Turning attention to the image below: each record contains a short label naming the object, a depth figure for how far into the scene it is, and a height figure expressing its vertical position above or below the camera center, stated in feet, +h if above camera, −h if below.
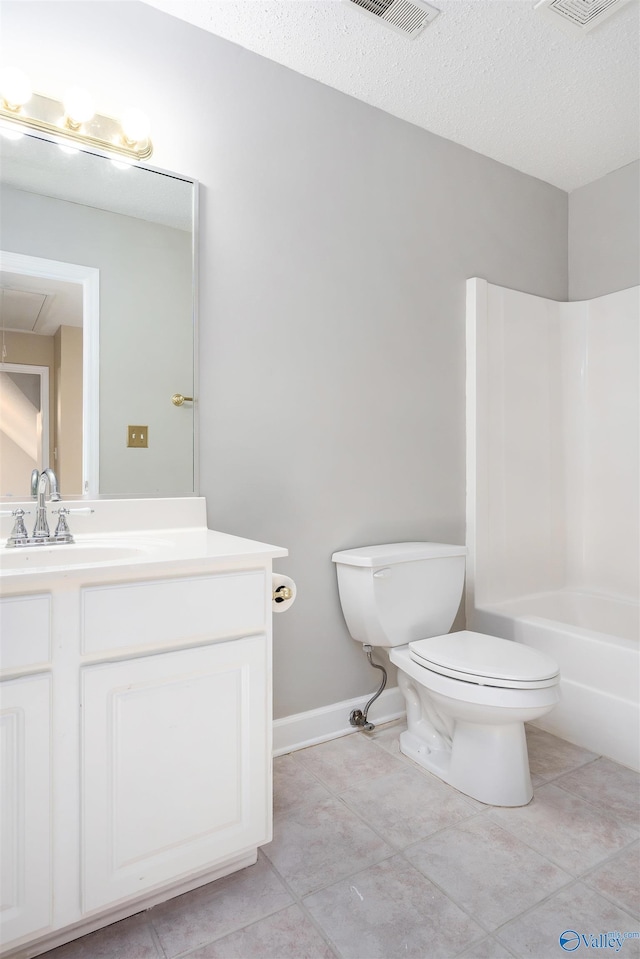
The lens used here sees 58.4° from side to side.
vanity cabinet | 3.52 -1.72
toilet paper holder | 4.78 -0.96
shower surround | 8.27 +0.27
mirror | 5.10 +1.61
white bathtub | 6.35 -2.26
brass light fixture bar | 5.05 +3.25
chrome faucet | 4.93 -0.10
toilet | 5.43 -1.89
